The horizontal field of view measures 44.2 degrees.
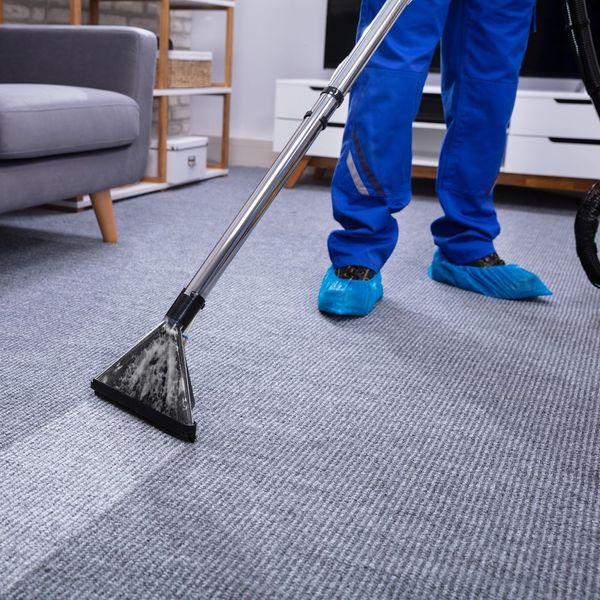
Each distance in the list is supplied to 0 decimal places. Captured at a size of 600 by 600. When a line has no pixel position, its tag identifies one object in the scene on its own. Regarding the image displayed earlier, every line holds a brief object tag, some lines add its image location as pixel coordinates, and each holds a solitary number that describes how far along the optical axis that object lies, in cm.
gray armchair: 146
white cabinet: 262
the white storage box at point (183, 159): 262
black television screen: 277
